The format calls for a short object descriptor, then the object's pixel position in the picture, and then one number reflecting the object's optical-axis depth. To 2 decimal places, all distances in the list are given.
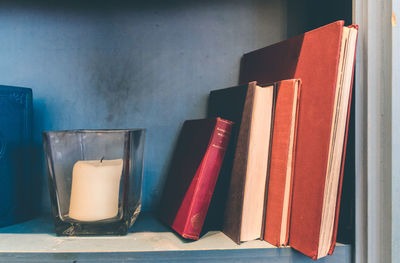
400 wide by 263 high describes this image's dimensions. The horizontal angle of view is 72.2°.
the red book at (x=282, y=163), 0.51
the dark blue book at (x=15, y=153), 0.59
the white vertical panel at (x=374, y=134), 0.48
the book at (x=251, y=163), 0.52
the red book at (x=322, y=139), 0.47
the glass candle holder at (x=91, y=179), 0.53
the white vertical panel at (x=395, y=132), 0.47
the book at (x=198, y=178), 0.53
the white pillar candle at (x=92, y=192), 0.52
